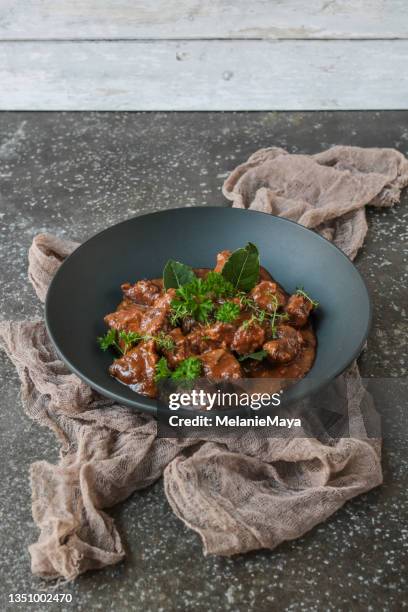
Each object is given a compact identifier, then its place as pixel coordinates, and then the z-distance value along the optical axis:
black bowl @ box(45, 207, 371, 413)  1.35
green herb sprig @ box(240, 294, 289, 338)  1.42
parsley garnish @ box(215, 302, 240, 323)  1.39
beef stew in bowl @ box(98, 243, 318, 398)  1.34
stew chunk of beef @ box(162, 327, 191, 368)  1.35
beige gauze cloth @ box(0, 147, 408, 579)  1.20
